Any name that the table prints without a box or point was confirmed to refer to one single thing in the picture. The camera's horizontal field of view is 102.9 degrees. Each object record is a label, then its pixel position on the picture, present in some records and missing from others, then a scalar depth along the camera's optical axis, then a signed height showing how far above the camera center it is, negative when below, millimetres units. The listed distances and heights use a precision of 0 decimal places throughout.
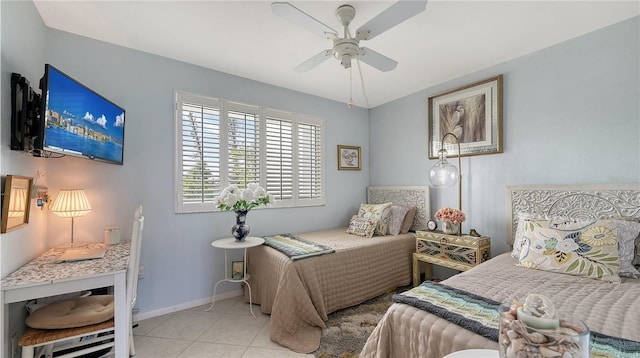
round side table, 2432 -601
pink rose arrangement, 2652 -347
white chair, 1361 -840
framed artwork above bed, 2699 +752
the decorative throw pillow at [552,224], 1798 -303
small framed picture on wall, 3855 +388
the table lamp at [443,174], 2709 +94
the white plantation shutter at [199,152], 2639 +328
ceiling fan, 1436 +981
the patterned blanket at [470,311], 923 -608
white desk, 1322 -537
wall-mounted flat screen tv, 1482 +426
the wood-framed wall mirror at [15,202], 1373 -115
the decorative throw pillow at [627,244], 1663 -411
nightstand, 2453 -692
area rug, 1895 -1246
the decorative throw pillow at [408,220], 3286 -486
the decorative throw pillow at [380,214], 3201 -412
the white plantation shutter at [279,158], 3205 +323
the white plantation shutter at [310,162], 3484 +283
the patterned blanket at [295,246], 2318 -639
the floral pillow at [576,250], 1632 -463
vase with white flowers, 2473 -185
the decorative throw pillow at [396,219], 3199 -459
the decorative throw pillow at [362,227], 3119 -555
